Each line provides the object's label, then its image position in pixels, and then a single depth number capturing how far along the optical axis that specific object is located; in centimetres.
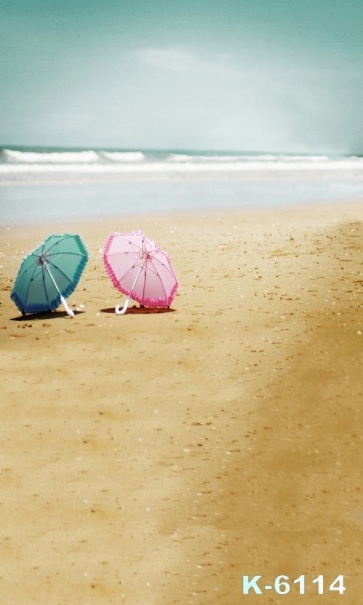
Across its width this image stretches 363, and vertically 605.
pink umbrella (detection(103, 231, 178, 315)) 849
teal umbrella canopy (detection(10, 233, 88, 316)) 839
